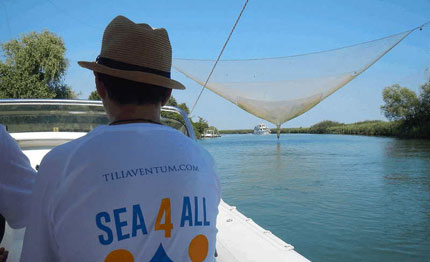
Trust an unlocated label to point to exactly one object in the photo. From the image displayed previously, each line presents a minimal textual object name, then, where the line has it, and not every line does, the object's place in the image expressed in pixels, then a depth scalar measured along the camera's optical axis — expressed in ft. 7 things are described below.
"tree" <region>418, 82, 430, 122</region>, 166.83
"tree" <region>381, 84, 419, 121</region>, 178.15
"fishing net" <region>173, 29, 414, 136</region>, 34.22
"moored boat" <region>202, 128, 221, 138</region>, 344.73
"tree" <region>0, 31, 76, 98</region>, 82.84
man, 2.87
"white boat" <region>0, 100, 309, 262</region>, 9.75
